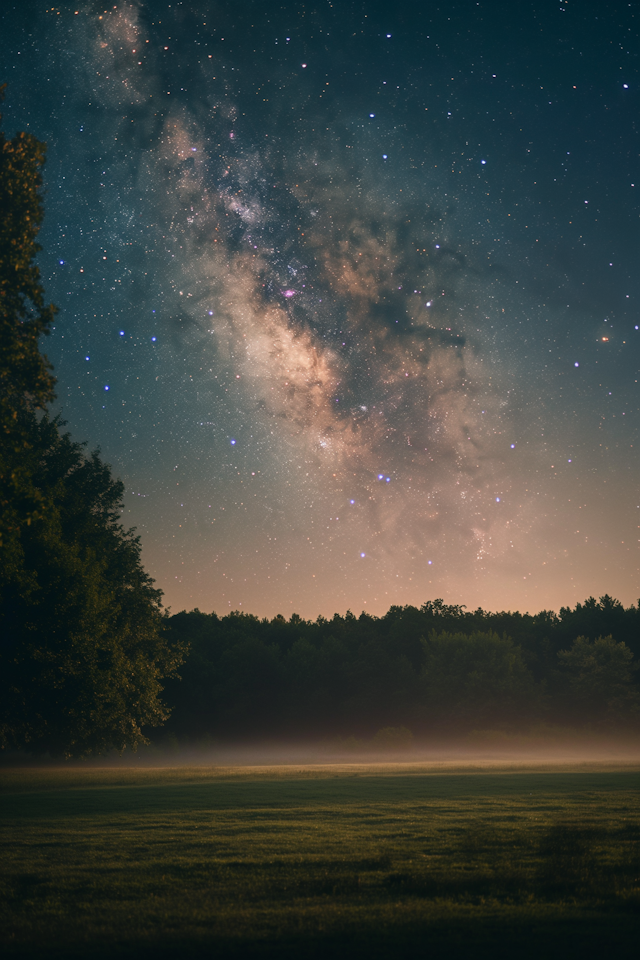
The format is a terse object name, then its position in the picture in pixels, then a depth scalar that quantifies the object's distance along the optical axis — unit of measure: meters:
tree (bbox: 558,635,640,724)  81.69
